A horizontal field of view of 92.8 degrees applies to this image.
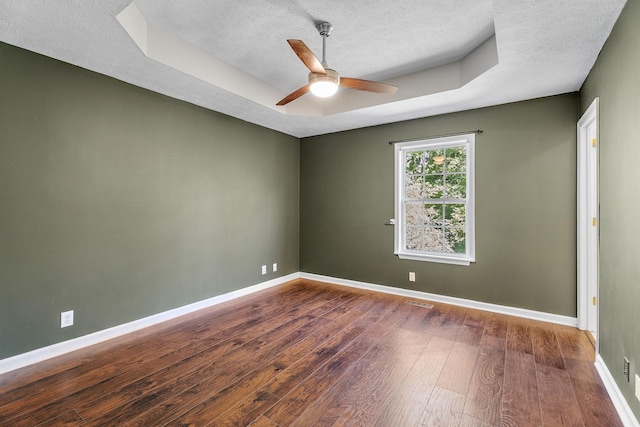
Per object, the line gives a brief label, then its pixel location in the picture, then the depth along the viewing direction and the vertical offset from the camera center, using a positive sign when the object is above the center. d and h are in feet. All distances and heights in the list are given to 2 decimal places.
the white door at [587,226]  9.98 -0.44
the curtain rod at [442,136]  12.59 +3.43
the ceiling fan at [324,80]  7.48 +3.78
